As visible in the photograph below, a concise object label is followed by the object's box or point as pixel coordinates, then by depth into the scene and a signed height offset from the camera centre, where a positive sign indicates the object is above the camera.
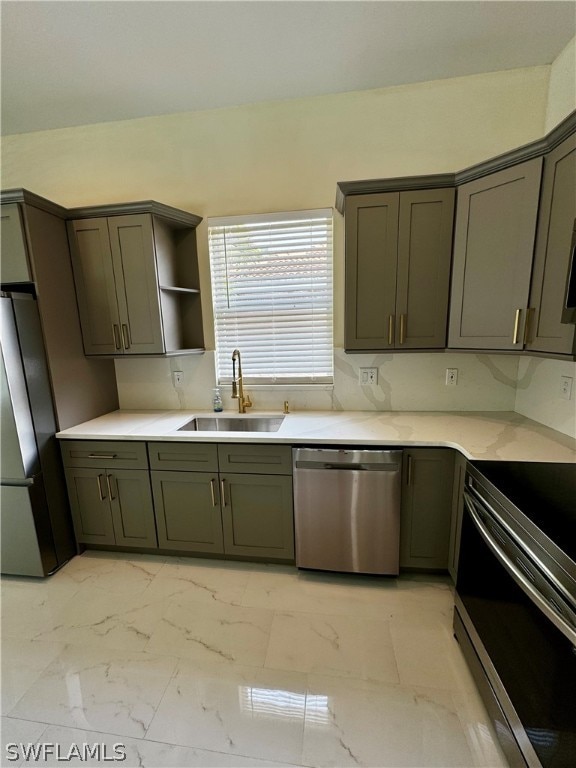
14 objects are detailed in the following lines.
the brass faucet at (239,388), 2.48 -0.48
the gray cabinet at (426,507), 1.87 -1.10
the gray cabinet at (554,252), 1.42 +0.30
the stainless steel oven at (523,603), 0.89 -0.95
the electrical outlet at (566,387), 1.78 -0.39
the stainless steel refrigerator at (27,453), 1.92 -0.76
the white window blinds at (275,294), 2.37 +0.23
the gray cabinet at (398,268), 1.91 +0.32
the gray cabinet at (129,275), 2.18 +0.36
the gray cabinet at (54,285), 1.93 +0.29
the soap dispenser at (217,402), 2.59 -0.60
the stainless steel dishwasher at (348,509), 1.88 -1.10
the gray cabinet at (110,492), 2.18 -1.11
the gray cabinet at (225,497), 2.04 -1.11
